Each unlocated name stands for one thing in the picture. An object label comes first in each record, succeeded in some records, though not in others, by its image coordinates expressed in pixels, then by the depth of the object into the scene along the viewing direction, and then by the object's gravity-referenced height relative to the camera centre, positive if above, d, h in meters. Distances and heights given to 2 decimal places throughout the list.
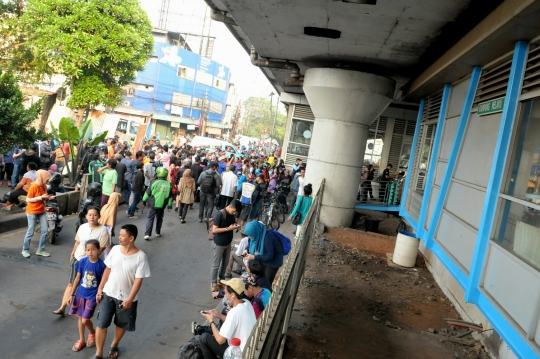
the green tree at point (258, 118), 102.00 +4.58
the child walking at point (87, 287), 5.49 -2.12
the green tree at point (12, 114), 9.87 -0.36
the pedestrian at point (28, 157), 12.66 -1.60
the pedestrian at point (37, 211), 8.27 -1.99
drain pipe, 13.92 +2.29
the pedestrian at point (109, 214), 7.60 -1.67
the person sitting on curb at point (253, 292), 4.99 -1.70
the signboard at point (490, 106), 7.09 +1.10
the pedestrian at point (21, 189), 10.45 -2.17
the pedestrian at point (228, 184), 13.57 -1.52
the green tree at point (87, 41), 22.92 +3.43
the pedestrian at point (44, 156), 14.95 -1.75
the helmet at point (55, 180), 9.92 -1.65
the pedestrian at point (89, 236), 6.01 -1.65
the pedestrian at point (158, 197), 10.58 -1.76
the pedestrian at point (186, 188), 12.85 -1.76
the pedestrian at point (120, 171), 13.55 -1.66
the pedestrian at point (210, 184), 12.89 -1.55
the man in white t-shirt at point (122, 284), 5.23 -1.92
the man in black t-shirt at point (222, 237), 7.71 -1.79
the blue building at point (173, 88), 58.75 +4.42
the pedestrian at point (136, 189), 12.73 -1.98
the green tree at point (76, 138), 13.37 -0.93
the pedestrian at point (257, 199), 13.40 -1.84
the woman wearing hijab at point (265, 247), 6.88 -1.64
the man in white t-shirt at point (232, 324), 4.19 -1.75
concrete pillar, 13.32 +0.70
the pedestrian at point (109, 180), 11.05 -1.62
